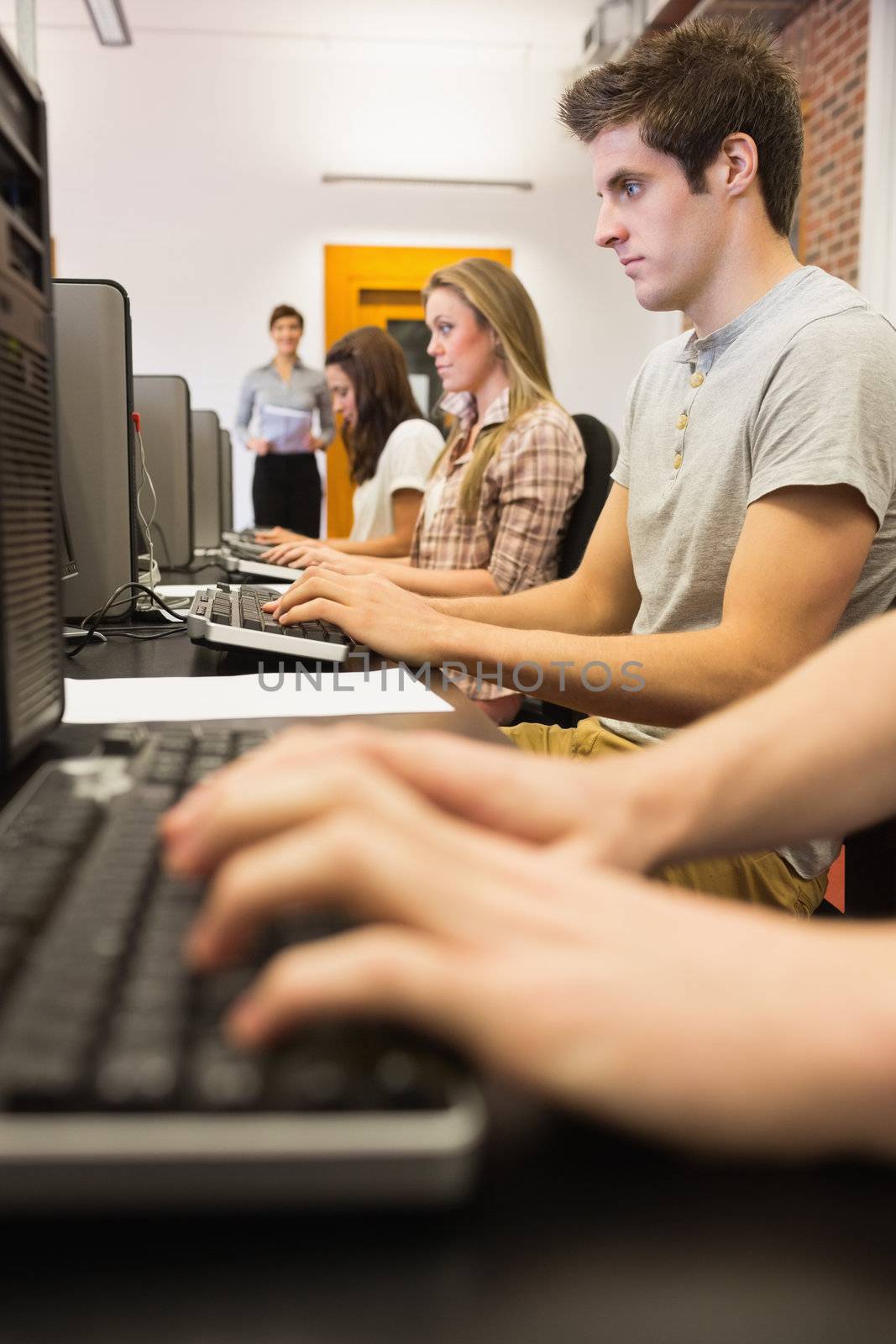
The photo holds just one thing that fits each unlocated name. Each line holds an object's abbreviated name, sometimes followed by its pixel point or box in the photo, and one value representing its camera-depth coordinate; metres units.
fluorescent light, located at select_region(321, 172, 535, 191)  5.77
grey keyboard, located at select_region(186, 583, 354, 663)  1.00
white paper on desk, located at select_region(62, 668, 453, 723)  0.80
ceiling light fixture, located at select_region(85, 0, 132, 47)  4.59
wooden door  5.84
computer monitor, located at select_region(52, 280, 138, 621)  1.31
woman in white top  3.08
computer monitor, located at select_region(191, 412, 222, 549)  3.25
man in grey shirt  0.98
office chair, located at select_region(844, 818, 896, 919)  0.77
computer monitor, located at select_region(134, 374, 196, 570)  2.22
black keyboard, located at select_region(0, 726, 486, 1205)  0.24
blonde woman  1.81
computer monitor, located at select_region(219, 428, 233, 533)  3.81
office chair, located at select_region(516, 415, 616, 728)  1.76
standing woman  5.51
